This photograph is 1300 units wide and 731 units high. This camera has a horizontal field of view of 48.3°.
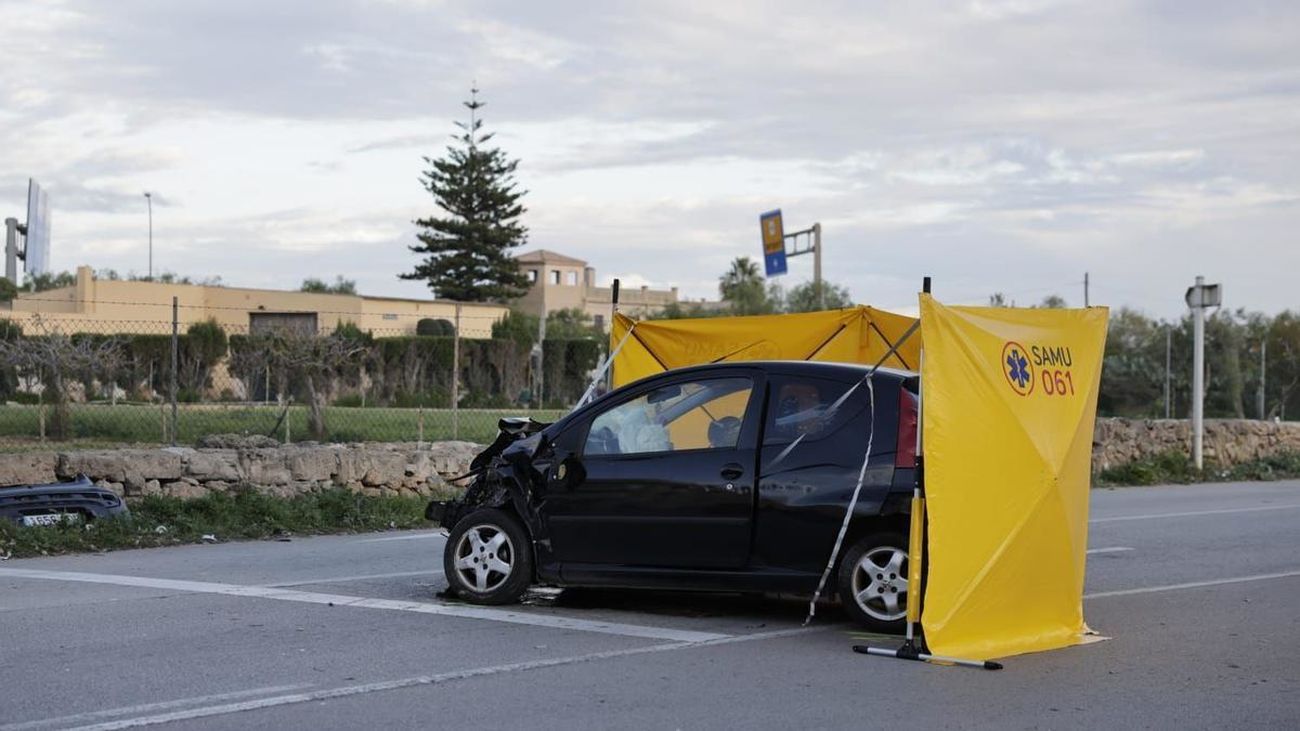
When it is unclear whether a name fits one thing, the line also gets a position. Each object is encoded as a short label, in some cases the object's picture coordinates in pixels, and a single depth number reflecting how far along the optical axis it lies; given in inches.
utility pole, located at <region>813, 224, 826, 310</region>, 1745.4
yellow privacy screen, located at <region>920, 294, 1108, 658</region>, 301.6
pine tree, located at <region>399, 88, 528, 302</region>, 2881.4
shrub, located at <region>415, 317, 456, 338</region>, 1615.3
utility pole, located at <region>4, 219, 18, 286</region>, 1605.6
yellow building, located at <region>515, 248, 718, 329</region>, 4005.9
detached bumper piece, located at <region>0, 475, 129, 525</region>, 482.0
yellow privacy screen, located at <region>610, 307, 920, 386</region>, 475.8
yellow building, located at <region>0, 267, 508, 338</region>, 1941.4
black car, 331.3
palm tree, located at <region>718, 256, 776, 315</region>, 1984.5
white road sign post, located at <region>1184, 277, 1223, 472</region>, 903.7
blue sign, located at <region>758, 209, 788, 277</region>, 1813.5
